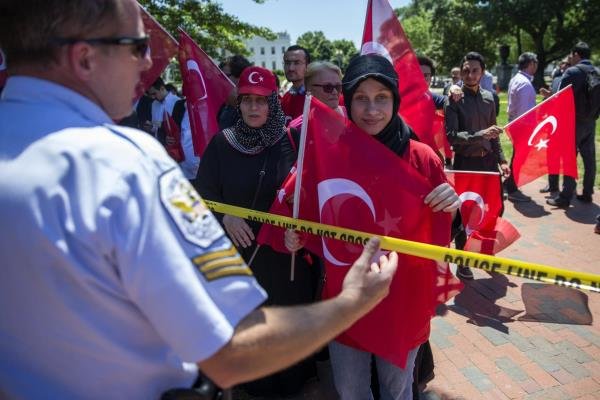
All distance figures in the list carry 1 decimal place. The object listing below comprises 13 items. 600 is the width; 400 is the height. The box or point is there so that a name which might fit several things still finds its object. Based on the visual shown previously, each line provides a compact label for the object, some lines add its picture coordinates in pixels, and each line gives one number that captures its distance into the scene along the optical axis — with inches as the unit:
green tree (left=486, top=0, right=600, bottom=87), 1406.3
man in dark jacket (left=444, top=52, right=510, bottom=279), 198.2
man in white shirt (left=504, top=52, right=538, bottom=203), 280.1
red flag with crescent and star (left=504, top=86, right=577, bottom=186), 173.9
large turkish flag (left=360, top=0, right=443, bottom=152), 127.0
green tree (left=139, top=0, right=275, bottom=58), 404.2
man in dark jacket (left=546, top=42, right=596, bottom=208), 265.9
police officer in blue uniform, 32.4
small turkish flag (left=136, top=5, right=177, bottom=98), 108.0
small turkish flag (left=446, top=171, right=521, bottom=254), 115.1
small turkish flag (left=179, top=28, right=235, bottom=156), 166.7
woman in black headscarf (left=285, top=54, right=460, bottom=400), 85.4
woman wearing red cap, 110.7
